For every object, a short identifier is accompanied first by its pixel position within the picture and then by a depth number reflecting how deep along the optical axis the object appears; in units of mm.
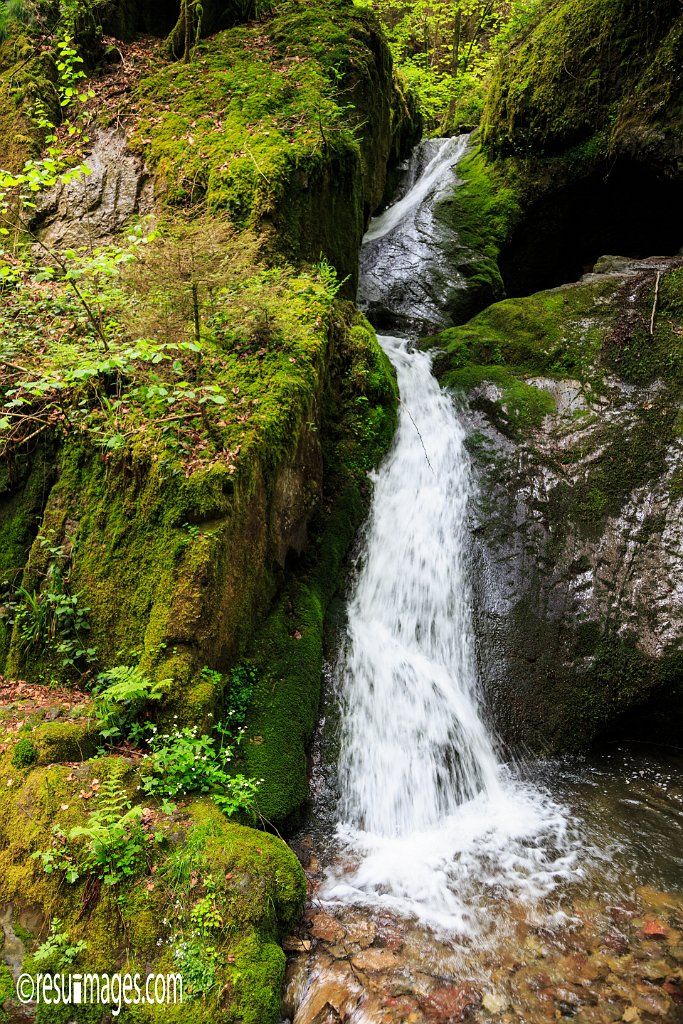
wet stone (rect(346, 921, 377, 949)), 3248
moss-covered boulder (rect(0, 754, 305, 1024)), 2668
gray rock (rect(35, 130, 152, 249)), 6465
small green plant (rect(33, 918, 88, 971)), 2672
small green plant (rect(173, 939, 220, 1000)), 2639
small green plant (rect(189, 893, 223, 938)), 2775
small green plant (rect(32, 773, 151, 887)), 2840
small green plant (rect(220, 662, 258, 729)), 3910
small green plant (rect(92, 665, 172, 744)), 3408
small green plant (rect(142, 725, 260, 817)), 3289
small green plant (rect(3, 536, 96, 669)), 3861
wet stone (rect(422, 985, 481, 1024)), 2891
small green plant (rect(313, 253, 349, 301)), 6017
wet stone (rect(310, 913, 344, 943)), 3248
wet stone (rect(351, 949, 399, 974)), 3098
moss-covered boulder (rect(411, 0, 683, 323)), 7805
